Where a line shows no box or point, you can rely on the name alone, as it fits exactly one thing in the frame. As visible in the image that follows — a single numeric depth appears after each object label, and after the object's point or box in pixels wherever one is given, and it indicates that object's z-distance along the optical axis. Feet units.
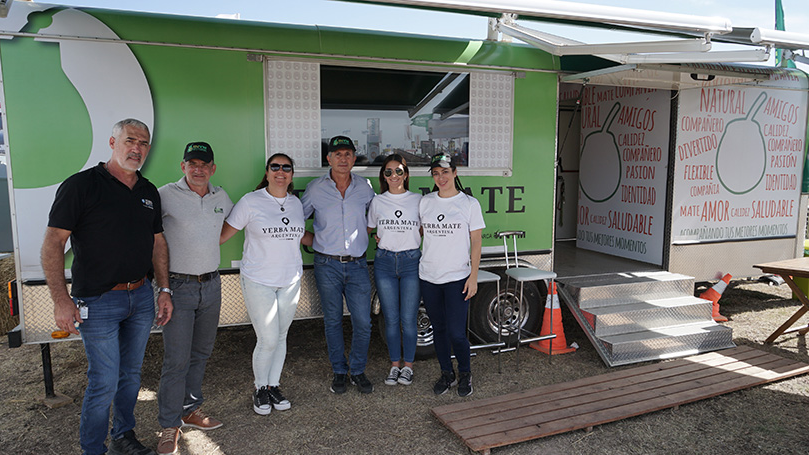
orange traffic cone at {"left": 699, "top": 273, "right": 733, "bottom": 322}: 18.19
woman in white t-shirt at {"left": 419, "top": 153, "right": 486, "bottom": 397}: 11.69
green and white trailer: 11.36
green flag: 25.57
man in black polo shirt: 7.98
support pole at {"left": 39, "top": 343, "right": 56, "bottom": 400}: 11.93
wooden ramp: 10.57
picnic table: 15.14
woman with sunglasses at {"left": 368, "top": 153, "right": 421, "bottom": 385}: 12.05
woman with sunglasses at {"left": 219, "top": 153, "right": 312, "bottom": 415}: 10.77
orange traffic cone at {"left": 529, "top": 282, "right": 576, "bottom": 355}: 15.51
